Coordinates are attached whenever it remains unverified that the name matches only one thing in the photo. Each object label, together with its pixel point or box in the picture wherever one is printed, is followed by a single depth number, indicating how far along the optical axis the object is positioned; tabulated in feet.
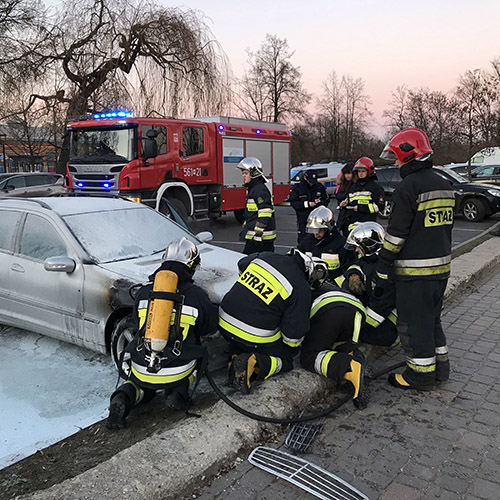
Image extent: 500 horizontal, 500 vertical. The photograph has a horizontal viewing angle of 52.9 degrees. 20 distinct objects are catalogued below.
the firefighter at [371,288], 13.12
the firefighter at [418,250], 11.62
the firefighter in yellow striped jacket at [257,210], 20.48
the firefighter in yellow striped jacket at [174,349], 10.28
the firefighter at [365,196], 21.08
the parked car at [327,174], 76.69
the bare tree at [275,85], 145.38
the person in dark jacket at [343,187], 23.61
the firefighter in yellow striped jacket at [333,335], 11.67
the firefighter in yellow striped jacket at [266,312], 11.28
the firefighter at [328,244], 15.47
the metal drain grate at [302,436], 9.64
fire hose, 10.06
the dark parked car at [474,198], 45.57
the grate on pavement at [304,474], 8.23
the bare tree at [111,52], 56.18
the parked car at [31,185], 46.62
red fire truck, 33.71
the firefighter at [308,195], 26.89
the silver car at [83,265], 13.02
